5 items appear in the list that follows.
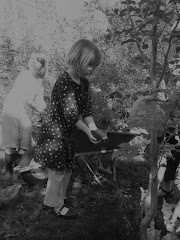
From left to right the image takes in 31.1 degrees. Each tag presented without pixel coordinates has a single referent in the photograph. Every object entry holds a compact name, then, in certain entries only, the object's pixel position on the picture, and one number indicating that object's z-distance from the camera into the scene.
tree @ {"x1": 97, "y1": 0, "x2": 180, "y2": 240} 1.74
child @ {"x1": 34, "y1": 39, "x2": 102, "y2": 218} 2.42
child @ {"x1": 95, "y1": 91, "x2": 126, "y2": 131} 3.88
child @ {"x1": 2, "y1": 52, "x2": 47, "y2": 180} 3.52
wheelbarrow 3.08
